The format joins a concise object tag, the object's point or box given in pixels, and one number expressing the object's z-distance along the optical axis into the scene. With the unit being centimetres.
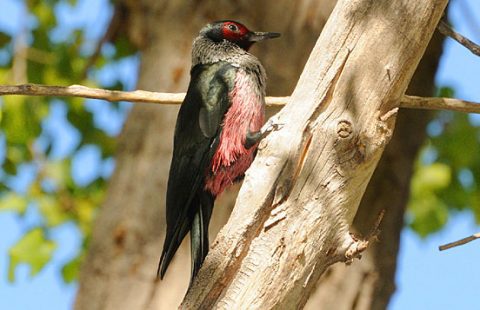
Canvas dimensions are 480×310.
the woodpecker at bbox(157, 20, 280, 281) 760
